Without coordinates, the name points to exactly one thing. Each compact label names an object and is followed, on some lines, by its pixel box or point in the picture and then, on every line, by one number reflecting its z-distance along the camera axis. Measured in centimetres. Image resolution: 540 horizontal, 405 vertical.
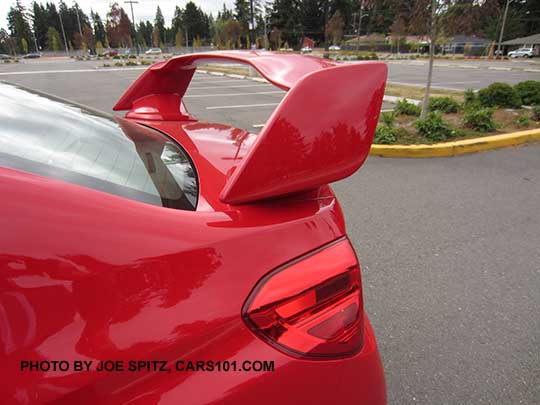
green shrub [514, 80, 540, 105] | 805
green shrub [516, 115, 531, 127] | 658
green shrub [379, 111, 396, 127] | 618
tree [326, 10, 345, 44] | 6028
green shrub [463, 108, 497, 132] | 617
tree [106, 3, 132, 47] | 4266
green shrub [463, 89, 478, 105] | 810
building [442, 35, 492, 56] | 5437
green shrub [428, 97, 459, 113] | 764
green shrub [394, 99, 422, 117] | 735
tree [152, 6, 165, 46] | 9580
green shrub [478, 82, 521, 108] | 784
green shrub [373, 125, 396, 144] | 551
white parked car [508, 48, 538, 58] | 4525
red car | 64
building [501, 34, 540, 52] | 5353
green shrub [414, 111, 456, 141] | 567
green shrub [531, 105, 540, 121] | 702
